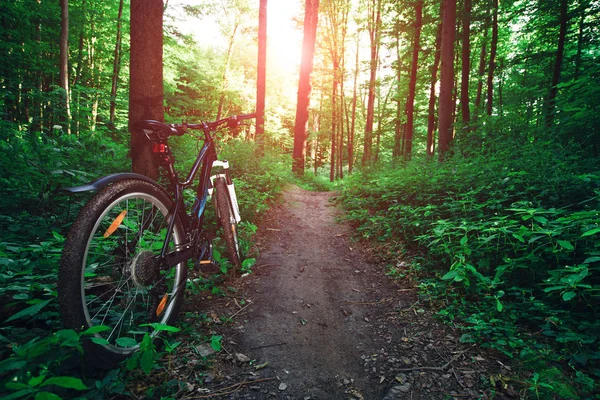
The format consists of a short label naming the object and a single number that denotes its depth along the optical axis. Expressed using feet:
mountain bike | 4.59
